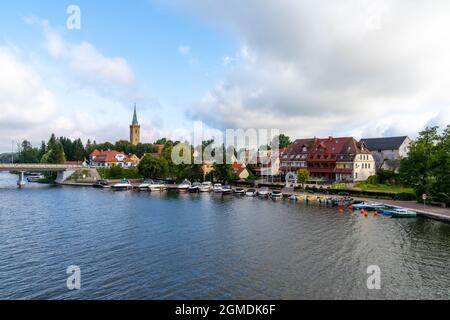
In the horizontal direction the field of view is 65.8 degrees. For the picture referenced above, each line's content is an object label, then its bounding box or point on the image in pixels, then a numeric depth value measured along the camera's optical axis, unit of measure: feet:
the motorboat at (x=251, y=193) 280.31
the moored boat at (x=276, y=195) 265.34
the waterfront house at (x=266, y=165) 368.27
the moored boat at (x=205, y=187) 322.75
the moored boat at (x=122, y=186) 347.97
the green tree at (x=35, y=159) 637.51
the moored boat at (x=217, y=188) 312.15
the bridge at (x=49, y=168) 383.65
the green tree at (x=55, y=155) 519.60
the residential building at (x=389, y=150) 334.65
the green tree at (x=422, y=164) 204.64
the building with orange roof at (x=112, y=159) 548.72
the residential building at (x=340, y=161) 305.73
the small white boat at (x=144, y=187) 342.77
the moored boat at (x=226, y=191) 307.68
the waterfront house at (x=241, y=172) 365.69
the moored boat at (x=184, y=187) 336.08
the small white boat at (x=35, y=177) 506.73
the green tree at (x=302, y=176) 296.92
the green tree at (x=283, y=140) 572.10
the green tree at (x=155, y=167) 393.91
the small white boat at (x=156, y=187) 334.24
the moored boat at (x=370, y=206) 202.49
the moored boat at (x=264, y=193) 271.69
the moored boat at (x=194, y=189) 322.75
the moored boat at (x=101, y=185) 371.06
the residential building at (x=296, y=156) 342.17
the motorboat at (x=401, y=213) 179.93
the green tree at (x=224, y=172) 343.26
